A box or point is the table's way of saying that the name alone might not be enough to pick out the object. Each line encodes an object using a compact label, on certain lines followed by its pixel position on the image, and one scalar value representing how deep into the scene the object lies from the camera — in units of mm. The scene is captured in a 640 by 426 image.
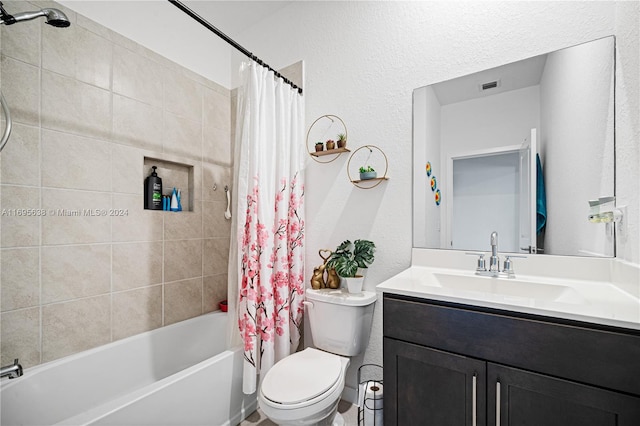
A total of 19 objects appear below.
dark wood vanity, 836
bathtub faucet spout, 1304
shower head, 1176
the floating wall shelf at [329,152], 1901
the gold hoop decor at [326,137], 1941
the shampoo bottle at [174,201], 2154
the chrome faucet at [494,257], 1398
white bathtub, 1273
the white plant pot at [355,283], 1733
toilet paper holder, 1442
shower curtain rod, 1343
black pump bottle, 2014
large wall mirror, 1271
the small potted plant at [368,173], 1768
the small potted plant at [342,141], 1913
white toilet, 1249
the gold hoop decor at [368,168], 1784
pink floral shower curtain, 1661
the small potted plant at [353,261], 1677
